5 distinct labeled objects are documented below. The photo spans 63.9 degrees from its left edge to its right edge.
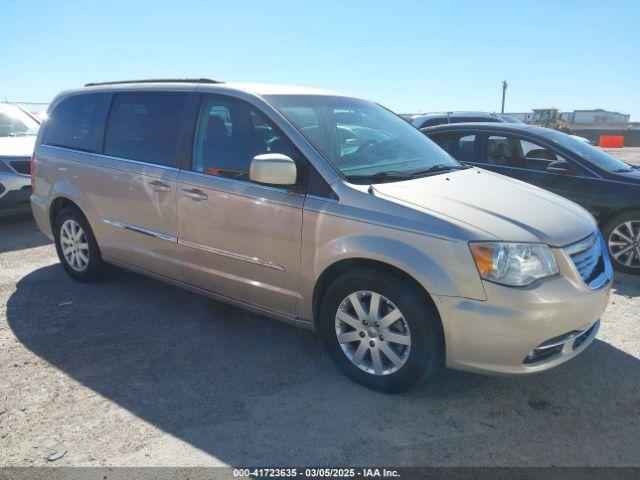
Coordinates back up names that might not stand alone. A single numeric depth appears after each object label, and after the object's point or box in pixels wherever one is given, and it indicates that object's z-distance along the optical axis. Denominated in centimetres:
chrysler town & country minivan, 270
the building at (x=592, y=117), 5506
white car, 684
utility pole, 4306
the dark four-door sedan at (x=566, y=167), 536
